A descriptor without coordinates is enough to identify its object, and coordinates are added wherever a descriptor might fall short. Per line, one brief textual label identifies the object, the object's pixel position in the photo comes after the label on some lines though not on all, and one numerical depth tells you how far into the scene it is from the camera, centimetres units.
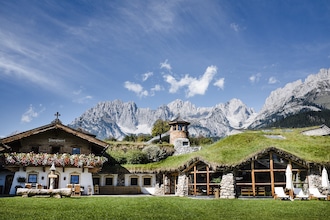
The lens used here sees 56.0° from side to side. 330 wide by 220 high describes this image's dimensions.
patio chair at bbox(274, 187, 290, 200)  2116
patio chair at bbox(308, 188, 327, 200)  2079
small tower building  4475
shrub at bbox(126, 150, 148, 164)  3497
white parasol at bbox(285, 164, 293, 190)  2142
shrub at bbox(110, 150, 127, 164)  3438
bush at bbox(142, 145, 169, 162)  3744
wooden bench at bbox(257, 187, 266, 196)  2383
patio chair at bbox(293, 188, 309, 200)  2112
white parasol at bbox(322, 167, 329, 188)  2139
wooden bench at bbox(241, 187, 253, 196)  2367
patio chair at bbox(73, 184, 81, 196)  2541
